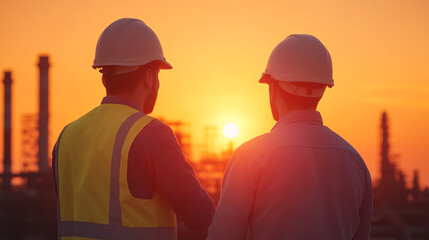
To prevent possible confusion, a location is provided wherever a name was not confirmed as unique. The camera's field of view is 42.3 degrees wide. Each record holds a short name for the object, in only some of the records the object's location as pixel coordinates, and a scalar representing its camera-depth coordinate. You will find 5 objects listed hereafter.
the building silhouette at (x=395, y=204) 28.00
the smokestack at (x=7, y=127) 44.25
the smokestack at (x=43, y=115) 44.59
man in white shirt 2.65
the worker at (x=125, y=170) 2.55
